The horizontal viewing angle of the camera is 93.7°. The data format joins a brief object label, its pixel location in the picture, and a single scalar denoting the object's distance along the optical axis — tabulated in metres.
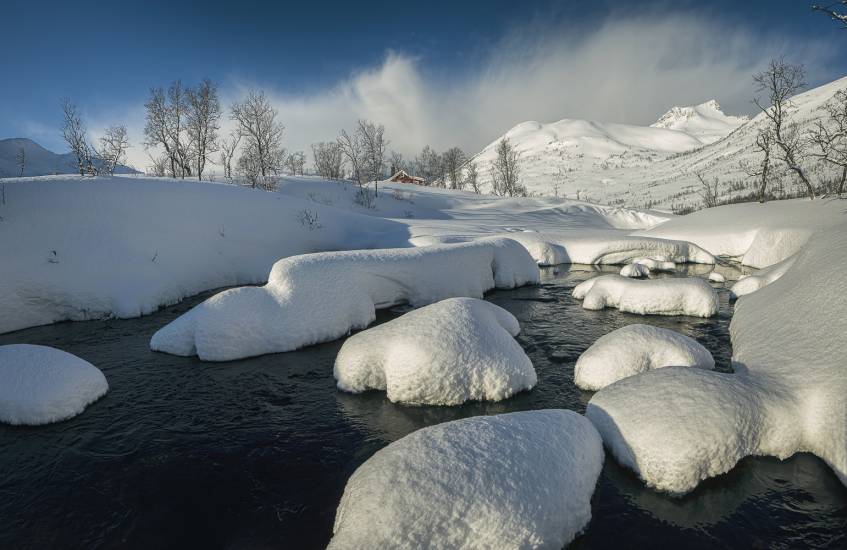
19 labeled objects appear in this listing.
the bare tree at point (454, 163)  81.34
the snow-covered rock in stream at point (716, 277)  15.89
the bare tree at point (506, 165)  65.50
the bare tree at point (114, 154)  30.42
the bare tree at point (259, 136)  40.78
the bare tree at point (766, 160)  28.52
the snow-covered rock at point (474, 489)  3.48
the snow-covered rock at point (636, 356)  6.82
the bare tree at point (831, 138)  11.72
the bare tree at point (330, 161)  70.38
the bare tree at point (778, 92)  28.84
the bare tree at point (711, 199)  45.41
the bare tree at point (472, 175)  78.04
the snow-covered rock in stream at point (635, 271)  17.08
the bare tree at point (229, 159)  42.22
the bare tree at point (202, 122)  41.41
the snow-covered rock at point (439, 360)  6.72
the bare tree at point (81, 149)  25.02
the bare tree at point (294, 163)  81.12
